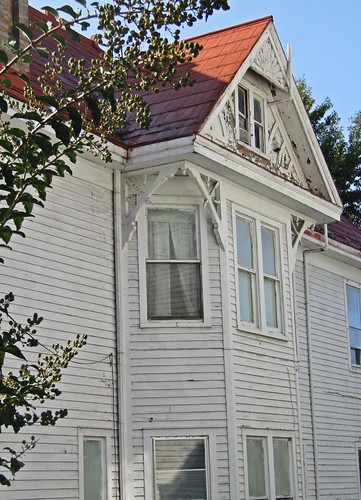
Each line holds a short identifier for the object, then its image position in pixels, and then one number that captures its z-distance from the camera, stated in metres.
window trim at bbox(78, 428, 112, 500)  12.62
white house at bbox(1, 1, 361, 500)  12.61
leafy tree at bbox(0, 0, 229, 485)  4.60
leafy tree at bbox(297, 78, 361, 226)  37.47
